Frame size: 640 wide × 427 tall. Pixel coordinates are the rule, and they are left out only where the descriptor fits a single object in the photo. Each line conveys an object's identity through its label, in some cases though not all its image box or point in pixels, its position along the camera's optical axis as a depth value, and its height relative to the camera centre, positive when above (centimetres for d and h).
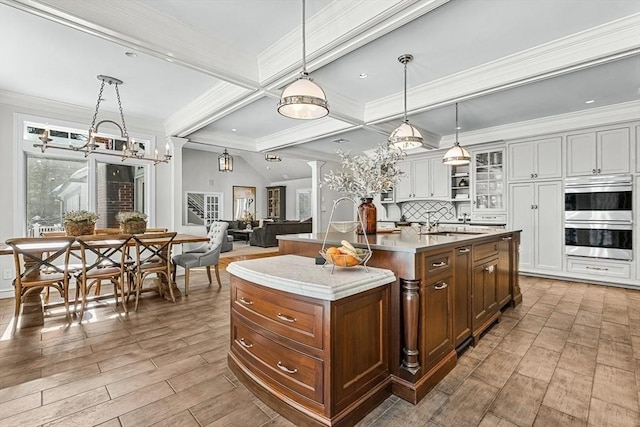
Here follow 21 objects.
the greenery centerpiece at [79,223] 344 -12
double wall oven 451 -10
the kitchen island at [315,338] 149 -68
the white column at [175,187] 559 +46
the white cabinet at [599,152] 455 +89
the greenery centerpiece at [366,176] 252 +29
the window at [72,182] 442 +49
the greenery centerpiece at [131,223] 375 -13
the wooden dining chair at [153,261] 364 -63
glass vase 263 -2
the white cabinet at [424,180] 665 +69
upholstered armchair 424 -63
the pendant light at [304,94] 217 +84
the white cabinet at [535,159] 512 +89
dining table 312 -111
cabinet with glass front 579 +51
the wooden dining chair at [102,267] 323 -62
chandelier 337 +79
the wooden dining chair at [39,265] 296 -53
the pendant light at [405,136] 329 +82
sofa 917 -59
